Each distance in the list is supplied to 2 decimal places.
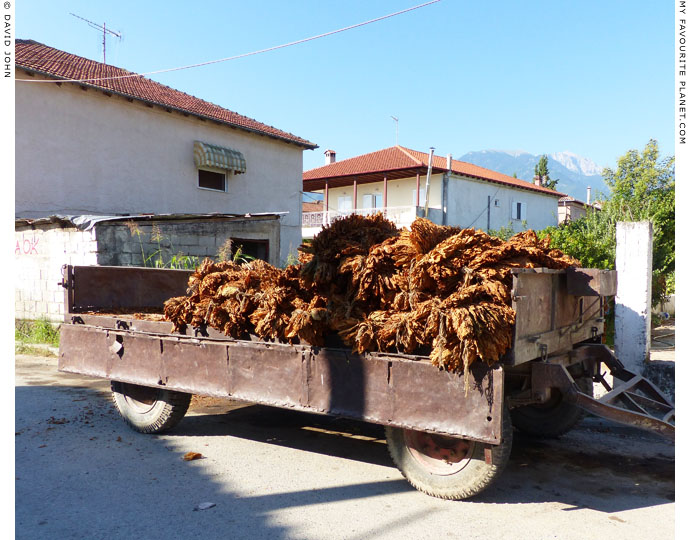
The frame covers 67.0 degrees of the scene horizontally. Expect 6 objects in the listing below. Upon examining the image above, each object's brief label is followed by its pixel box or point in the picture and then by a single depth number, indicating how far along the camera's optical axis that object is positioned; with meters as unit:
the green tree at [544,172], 52.83
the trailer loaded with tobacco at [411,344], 3.40
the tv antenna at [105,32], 19.74
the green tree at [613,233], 10.10
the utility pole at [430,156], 26.42
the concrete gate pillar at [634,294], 6.20
